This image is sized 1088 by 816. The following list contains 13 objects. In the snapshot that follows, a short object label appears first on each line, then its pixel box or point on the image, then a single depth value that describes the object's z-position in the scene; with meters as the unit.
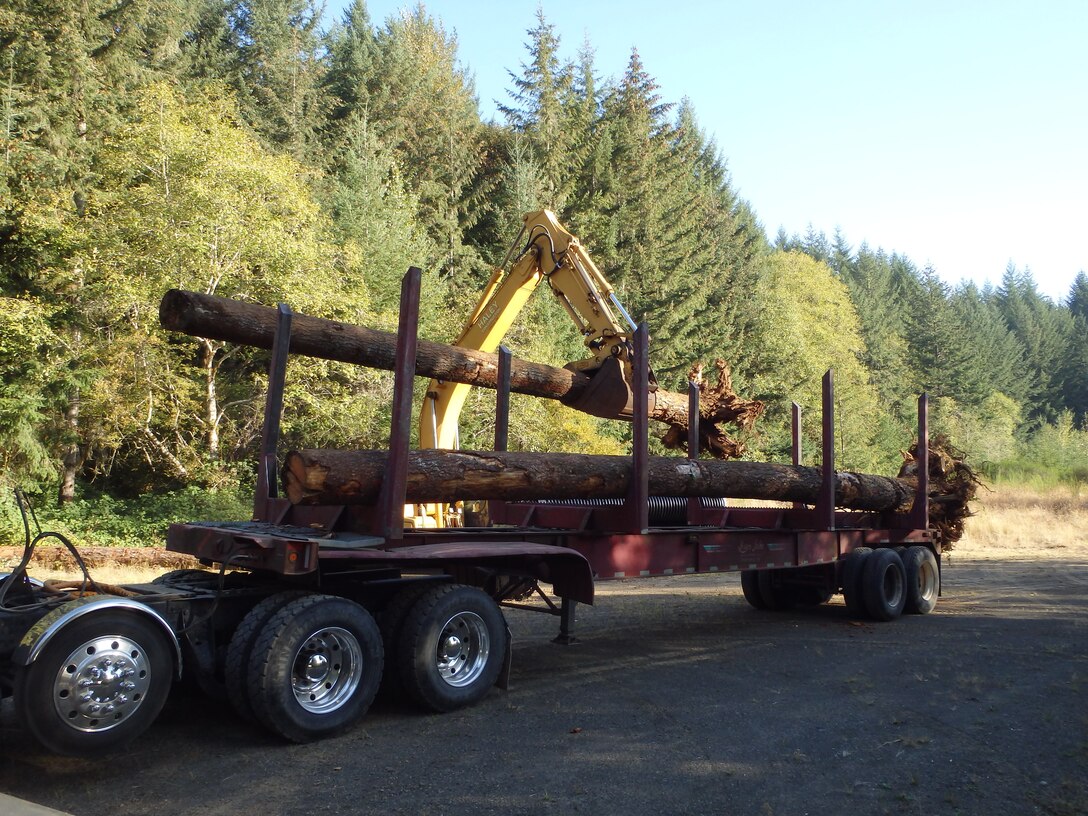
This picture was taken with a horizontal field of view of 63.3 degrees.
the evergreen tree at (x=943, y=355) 72.06
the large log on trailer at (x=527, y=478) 6.20
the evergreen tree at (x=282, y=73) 35.50
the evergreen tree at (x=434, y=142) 37.66
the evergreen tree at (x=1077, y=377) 90.75
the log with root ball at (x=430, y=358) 6.97
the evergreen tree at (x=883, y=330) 65.75
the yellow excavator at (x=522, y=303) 11.18
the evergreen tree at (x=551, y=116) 39.41
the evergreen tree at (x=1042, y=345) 88.94
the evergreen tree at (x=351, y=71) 41.16
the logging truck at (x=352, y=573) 4.93
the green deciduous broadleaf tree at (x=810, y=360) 42.78
